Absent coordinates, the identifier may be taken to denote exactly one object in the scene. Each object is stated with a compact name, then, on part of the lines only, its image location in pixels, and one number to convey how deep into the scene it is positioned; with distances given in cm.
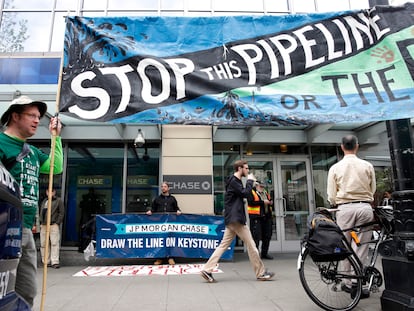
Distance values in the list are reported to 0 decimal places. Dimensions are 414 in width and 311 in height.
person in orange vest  755
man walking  500
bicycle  335
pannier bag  320
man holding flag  231
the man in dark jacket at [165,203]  731
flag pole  251
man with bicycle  373
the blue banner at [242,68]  314
